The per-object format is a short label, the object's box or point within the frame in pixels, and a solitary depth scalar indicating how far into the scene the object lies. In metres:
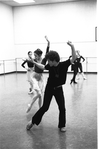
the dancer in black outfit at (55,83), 3.31
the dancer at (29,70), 6.59
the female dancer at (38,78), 4.42
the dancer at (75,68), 9.84
